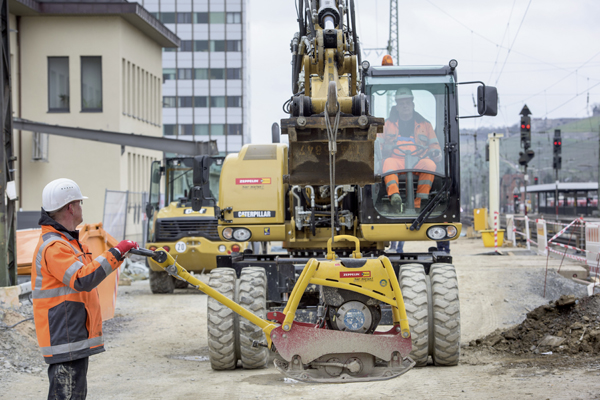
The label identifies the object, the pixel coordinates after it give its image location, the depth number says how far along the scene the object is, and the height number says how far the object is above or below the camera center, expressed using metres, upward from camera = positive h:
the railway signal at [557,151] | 41.84 +3.00
